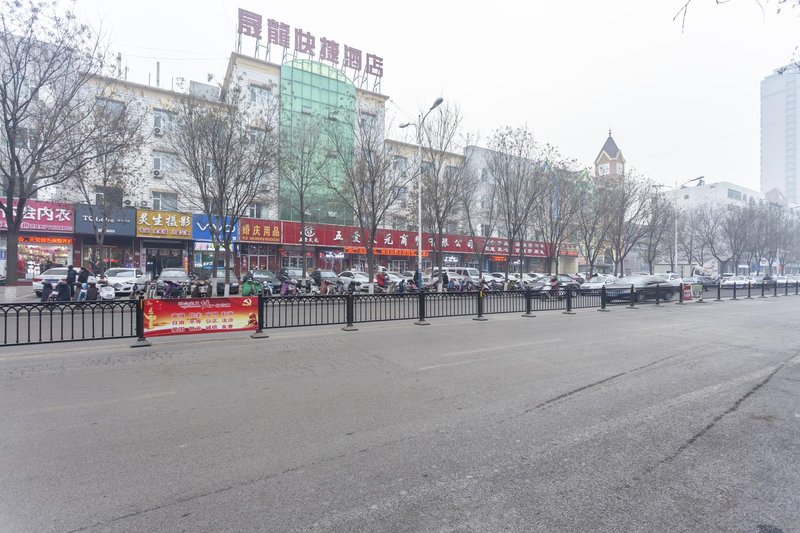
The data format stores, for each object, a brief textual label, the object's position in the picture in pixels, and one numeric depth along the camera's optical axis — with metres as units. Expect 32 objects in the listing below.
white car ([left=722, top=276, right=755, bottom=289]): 36.51
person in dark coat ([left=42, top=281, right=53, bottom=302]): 16.98
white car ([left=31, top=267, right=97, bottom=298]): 20.14
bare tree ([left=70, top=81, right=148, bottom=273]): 21.07
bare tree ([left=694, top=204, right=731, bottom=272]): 46.59
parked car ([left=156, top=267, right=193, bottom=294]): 20.67
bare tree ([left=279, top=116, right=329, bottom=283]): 24.81
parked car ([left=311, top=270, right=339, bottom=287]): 23.14
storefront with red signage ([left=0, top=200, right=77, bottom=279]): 24.68
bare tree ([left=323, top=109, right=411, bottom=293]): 22.66
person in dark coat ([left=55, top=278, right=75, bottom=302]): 15.55
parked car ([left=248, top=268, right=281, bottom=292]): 22.28
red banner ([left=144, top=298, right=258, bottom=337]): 9.06
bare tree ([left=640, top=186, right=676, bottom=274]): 33.28
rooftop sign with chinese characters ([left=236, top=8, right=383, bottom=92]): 33.20
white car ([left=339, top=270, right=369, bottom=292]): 25.52
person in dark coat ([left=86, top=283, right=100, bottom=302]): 16.33
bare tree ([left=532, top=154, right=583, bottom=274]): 27.59
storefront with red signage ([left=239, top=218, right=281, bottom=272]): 30.59
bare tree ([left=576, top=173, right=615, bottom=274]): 31.11
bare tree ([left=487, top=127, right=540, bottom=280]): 26.20
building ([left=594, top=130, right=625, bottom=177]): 63.41
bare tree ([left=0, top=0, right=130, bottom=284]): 13.07
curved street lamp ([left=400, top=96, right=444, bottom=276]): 21.52
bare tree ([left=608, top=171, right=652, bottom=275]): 31.02
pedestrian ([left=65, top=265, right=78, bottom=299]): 16.86
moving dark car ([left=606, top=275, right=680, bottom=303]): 20.05
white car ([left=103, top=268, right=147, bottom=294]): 20.56
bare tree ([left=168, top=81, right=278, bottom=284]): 18.36
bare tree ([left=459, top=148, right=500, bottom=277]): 27.11
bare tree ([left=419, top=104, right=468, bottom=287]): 23.28
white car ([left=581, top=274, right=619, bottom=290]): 26.02
